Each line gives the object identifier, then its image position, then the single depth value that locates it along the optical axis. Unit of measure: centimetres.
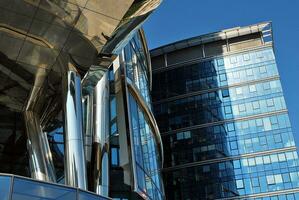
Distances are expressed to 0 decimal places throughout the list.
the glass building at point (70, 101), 1361
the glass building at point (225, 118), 4178
